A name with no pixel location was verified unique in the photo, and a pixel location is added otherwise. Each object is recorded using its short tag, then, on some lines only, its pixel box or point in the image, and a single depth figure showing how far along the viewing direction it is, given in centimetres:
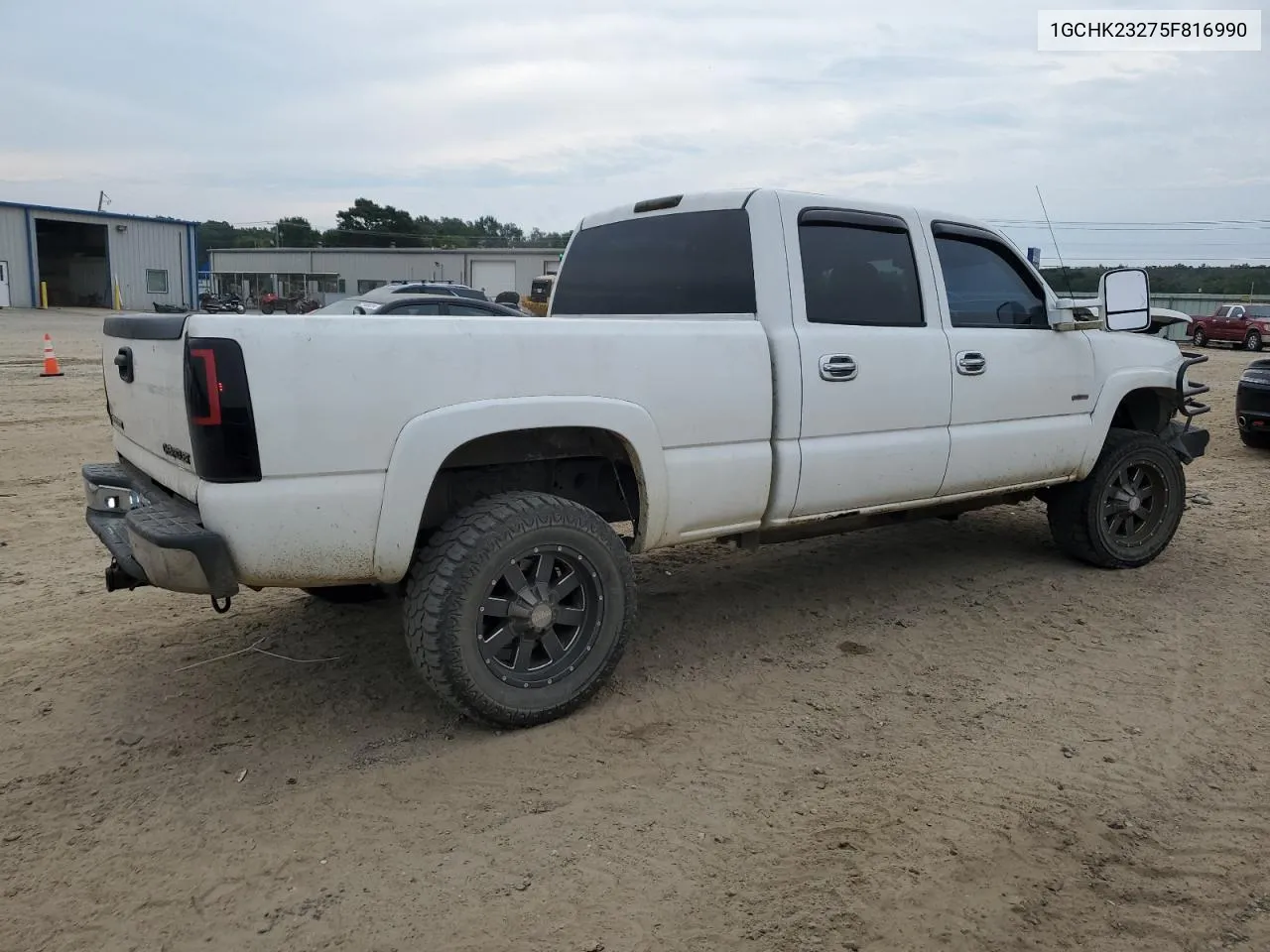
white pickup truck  302
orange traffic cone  1499
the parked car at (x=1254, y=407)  1015
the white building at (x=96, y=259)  3803
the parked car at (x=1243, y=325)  3097
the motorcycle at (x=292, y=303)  3111
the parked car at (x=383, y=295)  1538
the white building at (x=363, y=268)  4784
